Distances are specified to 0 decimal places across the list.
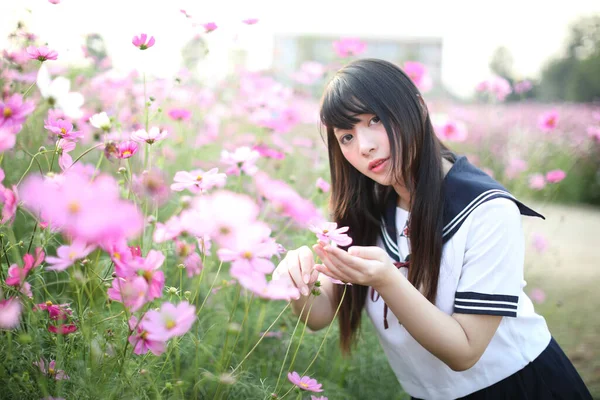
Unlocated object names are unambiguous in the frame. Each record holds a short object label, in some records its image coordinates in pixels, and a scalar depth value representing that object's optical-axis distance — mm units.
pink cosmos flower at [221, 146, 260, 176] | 1078
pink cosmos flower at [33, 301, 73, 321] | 730
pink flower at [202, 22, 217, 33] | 1268
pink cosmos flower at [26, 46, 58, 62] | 875
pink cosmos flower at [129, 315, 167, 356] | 631
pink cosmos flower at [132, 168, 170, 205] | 666
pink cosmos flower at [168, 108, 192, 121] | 1570
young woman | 925
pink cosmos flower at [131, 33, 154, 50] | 919
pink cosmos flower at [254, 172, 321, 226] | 674
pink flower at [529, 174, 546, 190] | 2215
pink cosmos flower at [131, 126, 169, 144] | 833
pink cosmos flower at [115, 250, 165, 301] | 601
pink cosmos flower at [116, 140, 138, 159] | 823
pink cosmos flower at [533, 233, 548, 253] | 2234
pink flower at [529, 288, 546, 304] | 2053
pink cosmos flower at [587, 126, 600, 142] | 2135
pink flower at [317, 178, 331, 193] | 1345
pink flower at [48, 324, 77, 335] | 703
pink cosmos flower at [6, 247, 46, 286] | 649
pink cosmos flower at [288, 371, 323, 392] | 816
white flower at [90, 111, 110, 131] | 819
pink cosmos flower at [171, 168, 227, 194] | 780
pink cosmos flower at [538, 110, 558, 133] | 2065
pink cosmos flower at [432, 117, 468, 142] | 1944
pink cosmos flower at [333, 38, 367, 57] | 1864
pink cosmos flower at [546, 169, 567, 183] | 1921
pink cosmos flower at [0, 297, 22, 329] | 601
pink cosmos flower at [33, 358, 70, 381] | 681
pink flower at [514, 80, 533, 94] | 2346
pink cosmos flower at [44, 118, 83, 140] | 788
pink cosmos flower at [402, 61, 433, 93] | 1869
